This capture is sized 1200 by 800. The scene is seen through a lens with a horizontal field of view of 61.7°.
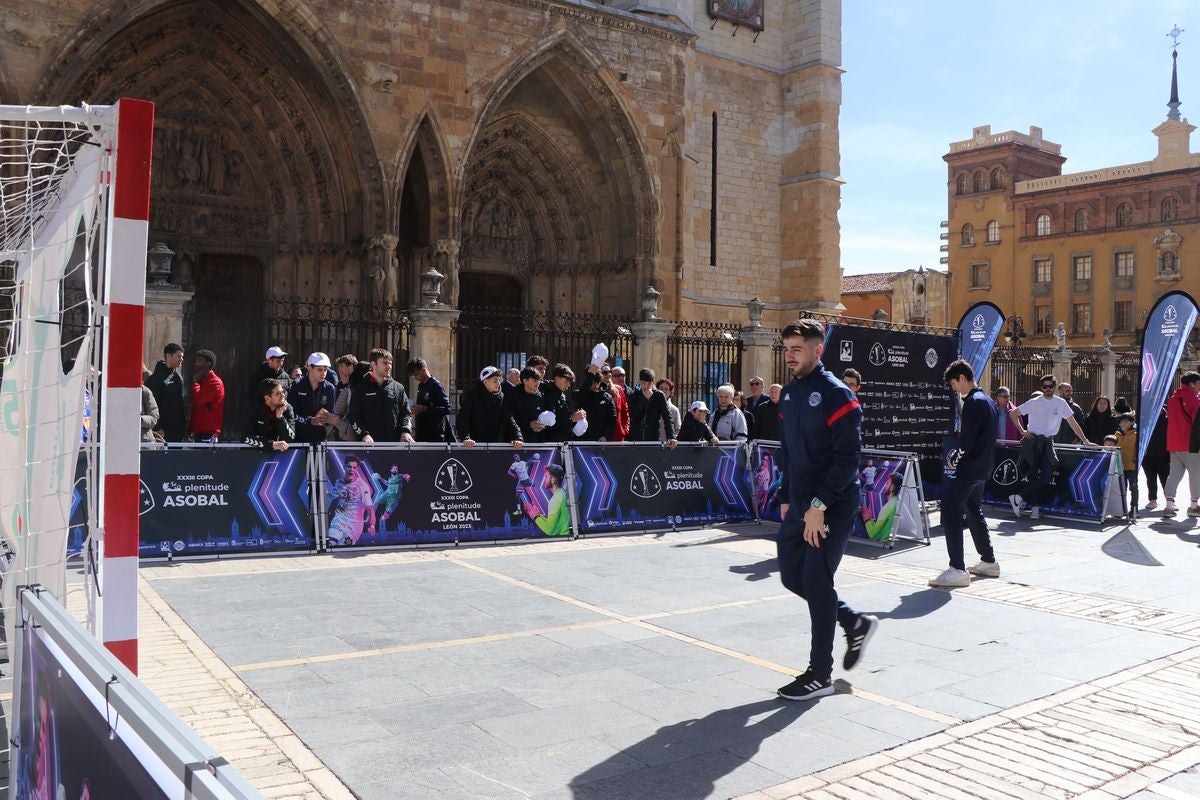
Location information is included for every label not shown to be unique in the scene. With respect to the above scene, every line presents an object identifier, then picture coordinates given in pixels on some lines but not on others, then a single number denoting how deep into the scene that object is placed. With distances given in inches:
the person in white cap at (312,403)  384.2
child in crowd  534.9
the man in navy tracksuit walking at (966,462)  322.7
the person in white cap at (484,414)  414.0
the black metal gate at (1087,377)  994.7
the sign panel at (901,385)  490.9
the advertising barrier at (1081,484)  495.8
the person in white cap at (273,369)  429.1
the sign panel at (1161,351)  515.8
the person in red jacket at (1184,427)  527.5
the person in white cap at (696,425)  458.9
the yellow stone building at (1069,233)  2137.1
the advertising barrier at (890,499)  407.8
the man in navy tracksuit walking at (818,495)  210.2
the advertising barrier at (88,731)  66.9
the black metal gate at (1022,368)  911.0
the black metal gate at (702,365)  740.0
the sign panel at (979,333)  577.0
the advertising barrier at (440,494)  368.5
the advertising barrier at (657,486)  418.6
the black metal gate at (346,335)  644.1
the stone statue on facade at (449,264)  730.2
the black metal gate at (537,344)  712.4
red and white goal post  132.8
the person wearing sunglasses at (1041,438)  511.8
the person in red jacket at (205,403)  400.2
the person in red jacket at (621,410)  462.6
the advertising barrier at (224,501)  338.3
